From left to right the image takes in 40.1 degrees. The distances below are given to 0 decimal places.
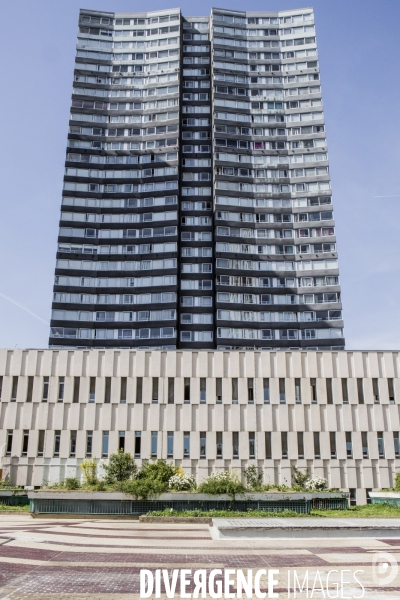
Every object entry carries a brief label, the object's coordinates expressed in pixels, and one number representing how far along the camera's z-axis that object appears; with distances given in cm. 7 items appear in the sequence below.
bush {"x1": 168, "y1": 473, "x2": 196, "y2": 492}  3291
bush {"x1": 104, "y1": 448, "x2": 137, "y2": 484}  3647
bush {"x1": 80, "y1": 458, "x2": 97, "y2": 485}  3867
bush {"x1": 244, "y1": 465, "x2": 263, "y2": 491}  3703
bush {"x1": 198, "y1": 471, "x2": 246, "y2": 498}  3095
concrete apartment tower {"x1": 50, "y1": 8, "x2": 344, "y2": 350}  7800
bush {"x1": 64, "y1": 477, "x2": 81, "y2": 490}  3422
